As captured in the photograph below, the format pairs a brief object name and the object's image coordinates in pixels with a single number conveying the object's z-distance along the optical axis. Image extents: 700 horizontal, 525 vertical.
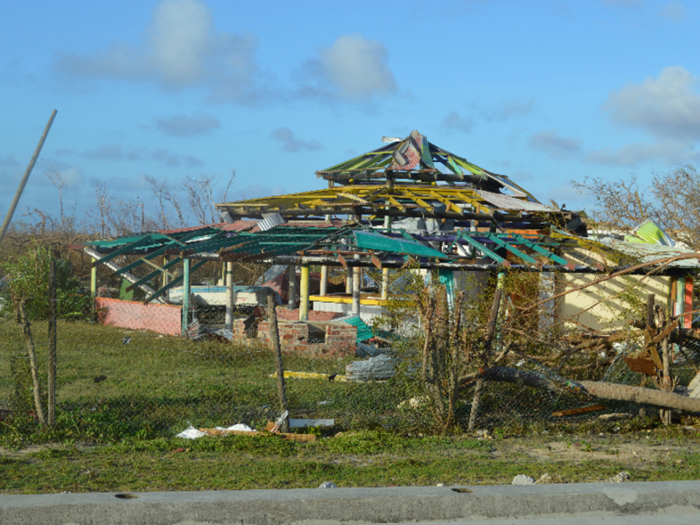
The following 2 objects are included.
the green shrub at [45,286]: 18.52
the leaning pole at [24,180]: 11.83
